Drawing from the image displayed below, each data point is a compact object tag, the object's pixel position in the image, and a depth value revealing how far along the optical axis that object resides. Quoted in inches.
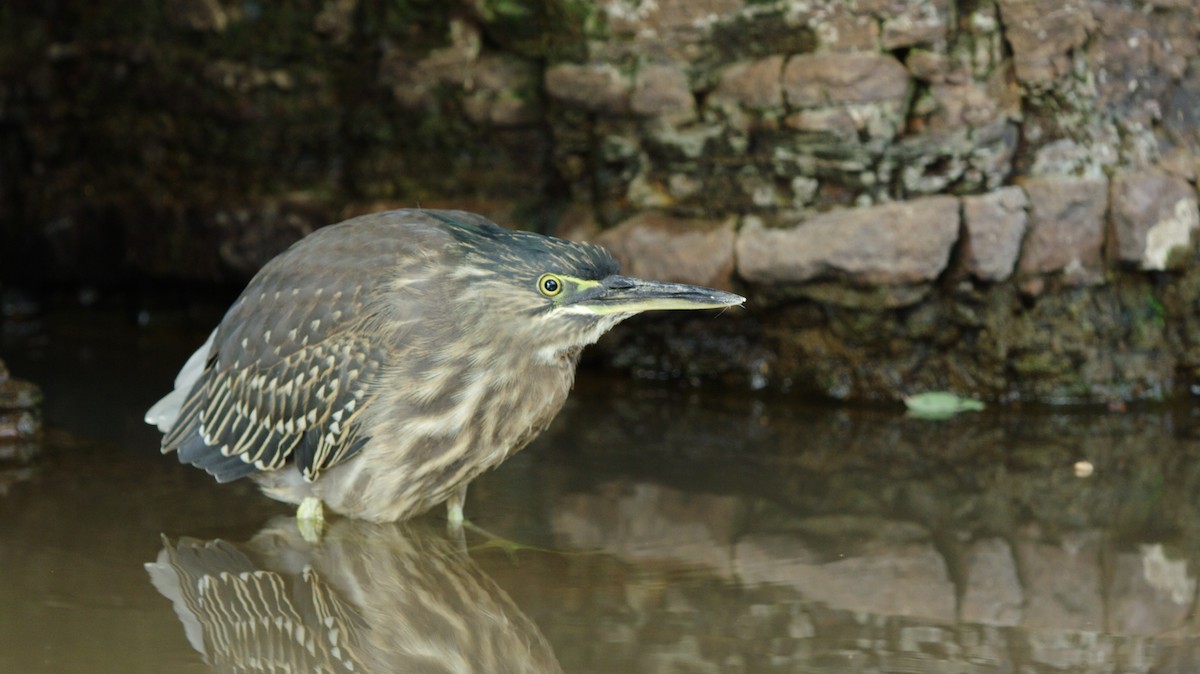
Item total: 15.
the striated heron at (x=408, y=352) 342.3
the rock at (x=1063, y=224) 486.3
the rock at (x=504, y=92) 532.1
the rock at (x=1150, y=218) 487.8
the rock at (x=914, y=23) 474.0
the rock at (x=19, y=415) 442.0
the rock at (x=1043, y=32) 477.7
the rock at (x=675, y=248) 502.3
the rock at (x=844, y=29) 477.7
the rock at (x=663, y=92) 498.9
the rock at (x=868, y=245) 481.7
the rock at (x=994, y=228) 481.1
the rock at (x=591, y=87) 505.7
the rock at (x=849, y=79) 474.9
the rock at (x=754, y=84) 486.3
